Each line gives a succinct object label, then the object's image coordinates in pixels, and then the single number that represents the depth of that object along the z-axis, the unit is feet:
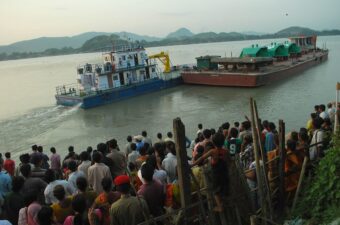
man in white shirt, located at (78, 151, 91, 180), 22.65
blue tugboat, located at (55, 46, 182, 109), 95.91
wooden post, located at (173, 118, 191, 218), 15.85
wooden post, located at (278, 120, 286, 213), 19.86
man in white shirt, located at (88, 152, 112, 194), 20.80
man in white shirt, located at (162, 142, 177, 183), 21.49
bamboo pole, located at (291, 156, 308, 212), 19.61
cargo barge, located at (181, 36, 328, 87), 103.40
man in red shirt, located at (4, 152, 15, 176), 28.99
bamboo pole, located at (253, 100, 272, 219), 18.71
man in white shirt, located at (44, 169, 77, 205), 18.11
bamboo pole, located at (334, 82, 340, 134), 21.91
